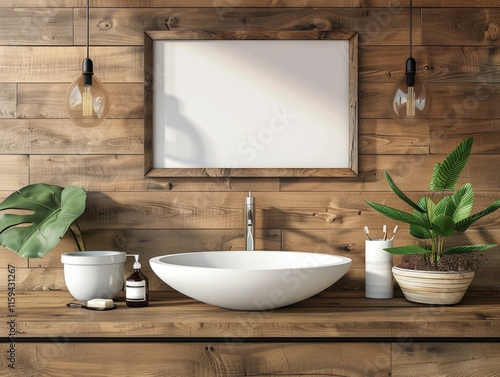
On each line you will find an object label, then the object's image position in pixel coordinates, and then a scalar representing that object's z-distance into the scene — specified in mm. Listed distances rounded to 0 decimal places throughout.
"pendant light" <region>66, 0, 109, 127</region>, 1592
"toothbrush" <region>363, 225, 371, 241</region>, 1604
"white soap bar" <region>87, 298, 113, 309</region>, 1391
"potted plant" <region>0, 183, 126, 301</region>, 1474
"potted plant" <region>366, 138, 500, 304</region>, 1418
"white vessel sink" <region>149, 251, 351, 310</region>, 1264
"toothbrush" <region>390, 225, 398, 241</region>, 1598
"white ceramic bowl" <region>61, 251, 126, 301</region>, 1469
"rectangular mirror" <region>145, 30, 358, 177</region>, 1730
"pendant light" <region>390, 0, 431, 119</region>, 1608
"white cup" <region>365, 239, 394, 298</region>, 1547
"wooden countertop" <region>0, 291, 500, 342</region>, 1262
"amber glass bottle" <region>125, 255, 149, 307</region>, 1437
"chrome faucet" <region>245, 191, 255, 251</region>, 1648
